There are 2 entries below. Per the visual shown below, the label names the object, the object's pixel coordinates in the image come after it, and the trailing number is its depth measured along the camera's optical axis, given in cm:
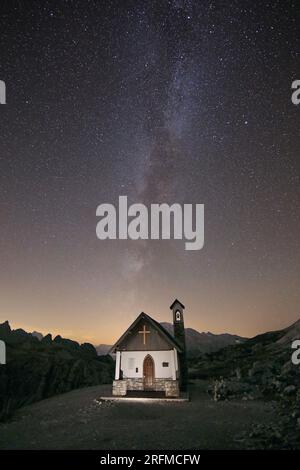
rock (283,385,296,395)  2241
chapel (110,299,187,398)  2342
